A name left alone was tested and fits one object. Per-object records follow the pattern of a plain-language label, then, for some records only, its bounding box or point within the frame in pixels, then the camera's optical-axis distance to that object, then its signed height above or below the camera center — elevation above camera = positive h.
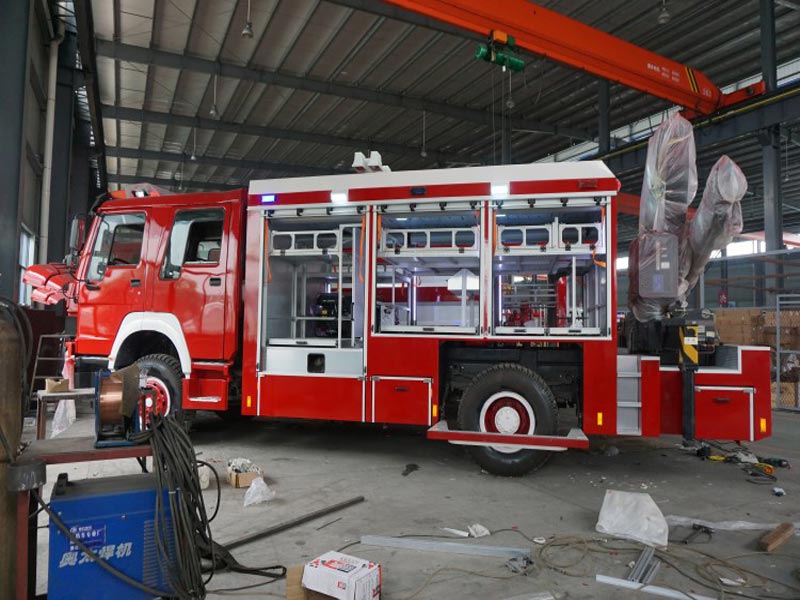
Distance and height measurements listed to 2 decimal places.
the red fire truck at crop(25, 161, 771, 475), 4.87 +0.04
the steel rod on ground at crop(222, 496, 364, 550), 3.45 -1.50
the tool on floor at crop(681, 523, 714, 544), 3.69 -1.51
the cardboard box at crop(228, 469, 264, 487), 4.66 -1.45
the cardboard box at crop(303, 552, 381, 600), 2.49 -1.26
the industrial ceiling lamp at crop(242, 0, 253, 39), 9.43 +5.12
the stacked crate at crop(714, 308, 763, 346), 11.47 -0.15
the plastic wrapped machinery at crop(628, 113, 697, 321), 5.01 +1.08
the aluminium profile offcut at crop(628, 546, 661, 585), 3.04 -1.50
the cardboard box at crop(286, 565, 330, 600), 2.56 -1.33
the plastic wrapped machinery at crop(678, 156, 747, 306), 4.76 +0.93
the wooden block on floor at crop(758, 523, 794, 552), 3.43 -1.46
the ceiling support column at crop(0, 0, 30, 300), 7.66 +2.72
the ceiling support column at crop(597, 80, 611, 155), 12.91 +5.00
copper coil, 2.60 -0.43
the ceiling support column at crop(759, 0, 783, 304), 11.24 +2.90
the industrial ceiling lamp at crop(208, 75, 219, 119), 13.77 +5.44
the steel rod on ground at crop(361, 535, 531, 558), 3.34 -1.49
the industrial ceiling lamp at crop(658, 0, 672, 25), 9.52 +5.48
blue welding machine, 2.29 -1.01
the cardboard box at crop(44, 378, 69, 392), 7.26 -1.00
